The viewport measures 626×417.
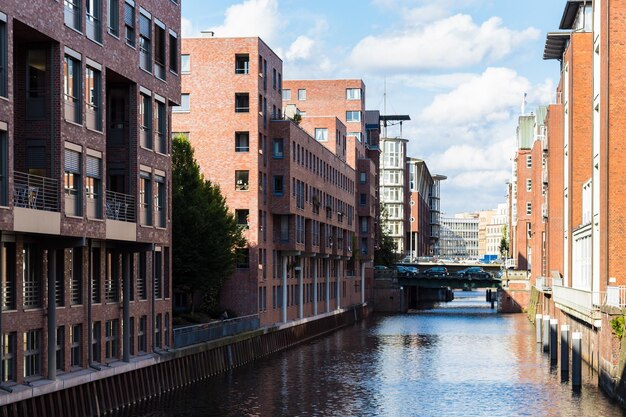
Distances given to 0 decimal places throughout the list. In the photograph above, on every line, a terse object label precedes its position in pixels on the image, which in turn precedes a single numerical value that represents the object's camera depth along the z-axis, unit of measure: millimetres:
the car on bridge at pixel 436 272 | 150125
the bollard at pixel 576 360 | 54469
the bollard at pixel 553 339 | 70000
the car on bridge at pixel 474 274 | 148875
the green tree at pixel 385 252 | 166625
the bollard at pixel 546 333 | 79200
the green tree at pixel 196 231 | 70875
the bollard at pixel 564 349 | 61062
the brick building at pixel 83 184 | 38688
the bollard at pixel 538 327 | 87625
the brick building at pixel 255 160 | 80438
